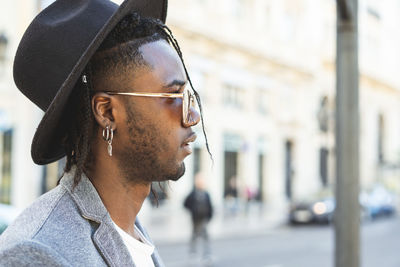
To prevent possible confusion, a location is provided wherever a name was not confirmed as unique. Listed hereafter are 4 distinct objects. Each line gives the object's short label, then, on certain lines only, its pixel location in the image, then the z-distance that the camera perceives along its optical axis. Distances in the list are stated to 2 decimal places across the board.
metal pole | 3.54
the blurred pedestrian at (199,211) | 11.34
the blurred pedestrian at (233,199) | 22.27
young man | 1.29
